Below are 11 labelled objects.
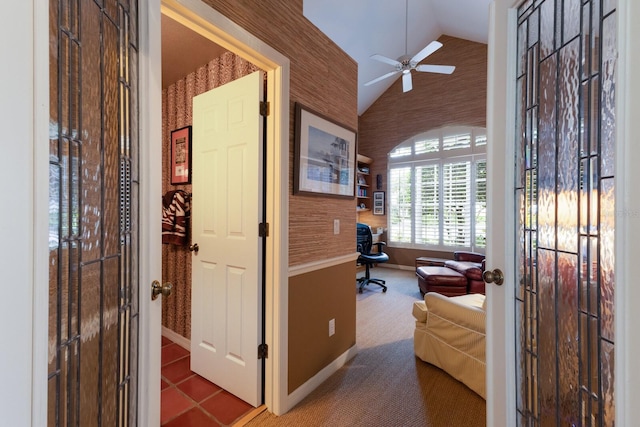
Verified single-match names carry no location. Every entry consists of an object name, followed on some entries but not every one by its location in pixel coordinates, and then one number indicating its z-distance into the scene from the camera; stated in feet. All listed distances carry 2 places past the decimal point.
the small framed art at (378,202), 21.67
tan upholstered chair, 6.16
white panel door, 5.78
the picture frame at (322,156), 6.06
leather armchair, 12.82
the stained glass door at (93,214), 2.08
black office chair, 15.21
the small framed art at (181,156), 8.05
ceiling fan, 11.24
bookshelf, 21.59
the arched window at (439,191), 17.69
